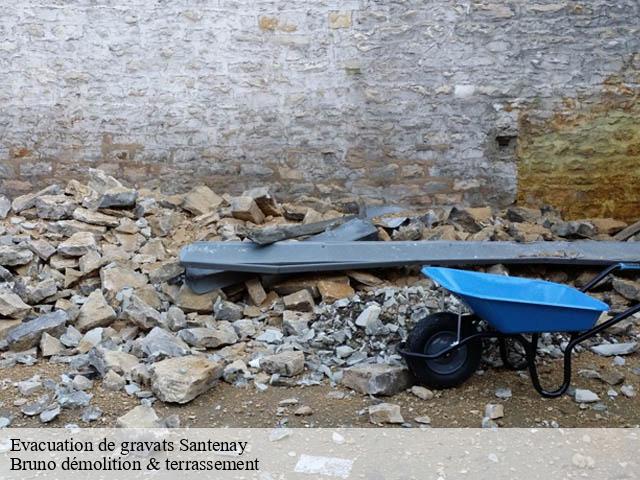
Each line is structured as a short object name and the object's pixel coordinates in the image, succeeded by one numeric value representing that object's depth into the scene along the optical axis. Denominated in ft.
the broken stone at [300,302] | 16.29
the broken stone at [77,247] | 17.81
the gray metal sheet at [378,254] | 16.76
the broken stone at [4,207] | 20.27
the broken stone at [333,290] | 16.52
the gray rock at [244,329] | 15.53
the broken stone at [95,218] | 19.01
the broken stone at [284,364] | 13.80
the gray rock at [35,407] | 12.47
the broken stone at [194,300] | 16.42
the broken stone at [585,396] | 13.07
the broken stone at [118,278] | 16.70
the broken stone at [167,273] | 17.22
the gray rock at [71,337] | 15.02
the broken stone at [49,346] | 14.70
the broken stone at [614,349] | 14.92
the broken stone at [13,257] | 17.44
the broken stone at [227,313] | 16.25
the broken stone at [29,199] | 20.17
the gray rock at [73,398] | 12.66
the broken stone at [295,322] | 15.46
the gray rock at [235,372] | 13.69
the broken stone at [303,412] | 12.60
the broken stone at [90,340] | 14.84
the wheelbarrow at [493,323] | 12.23
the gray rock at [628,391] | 13.41
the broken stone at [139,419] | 11.84
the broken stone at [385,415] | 12.26
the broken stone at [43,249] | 17.84
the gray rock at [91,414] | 12.29
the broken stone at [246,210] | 19.84
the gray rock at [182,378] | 12.68
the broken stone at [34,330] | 14.97
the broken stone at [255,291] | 16.76
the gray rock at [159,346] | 14.14
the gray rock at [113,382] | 13.21
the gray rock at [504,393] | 13.17
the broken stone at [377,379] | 13.14
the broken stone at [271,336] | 15.21
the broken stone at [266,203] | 20.43
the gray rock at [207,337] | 14.83
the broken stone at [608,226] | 21.08
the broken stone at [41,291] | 16.48
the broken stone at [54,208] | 19.51
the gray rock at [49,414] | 12.23
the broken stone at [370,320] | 15.05
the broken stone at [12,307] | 15.56
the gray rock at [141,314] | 15.40
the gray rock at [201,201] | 20.48
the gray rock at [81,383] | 13.17
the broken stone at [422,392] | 13.11
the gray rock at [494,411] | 12.44
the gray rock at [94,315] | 15.58
